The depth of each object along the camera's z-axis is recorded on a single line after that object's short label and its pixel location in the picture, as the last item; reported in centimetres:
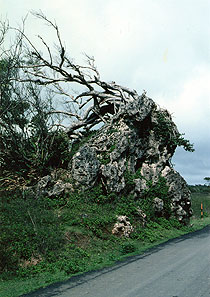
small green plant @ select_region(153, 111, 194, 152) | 1961
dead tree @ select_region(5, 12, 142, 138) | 1980
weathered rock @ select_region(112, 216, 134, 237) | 1151
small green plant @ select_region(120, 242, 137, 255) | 961
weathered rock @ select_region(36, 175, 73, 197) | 1356
